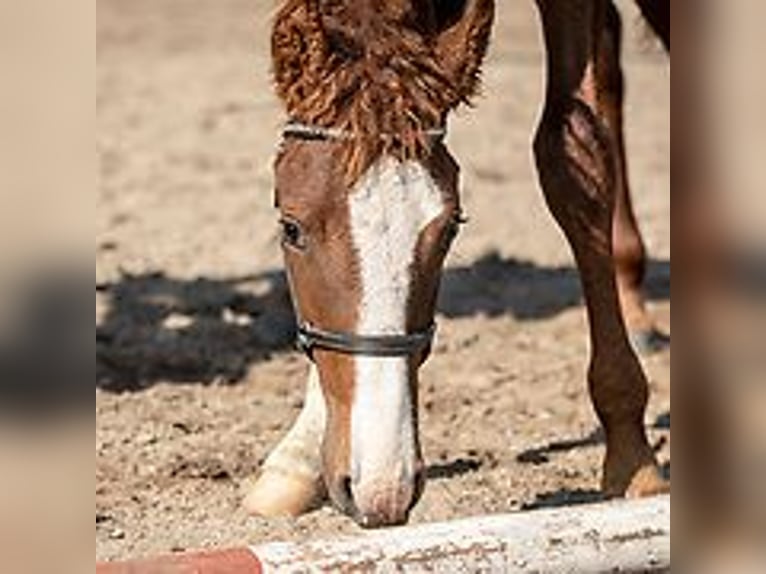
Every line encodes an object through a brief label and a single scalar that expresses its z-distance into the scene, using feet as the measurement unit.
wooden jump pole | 18.98
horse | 21.03
